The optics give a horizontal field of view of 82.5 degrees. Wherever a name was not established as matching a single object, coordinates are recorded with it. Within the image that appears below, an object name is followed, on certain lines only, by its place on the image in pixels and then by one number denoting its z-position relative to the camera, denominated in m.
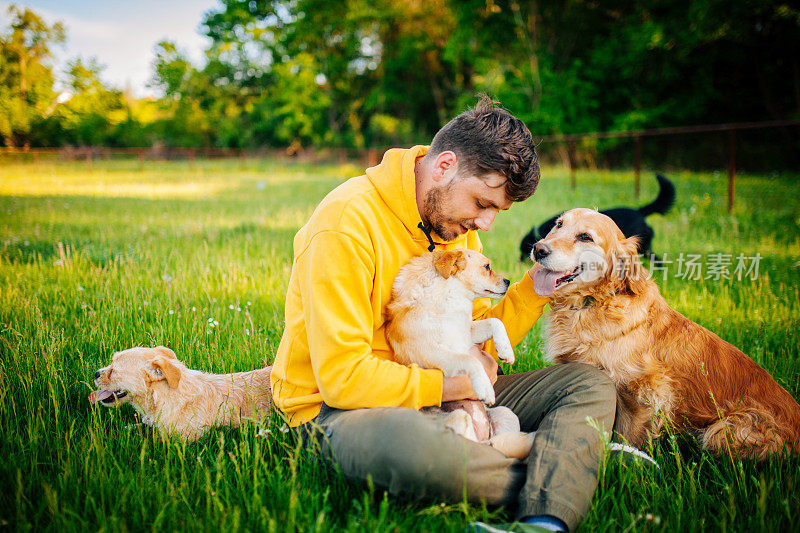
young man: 1.86
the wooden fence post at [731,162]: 8.35
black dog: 5.23
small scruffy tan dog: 2.54
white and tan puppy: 2.26
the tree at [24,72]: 25.86
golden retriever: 2.41
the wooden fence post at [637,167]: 10.97
